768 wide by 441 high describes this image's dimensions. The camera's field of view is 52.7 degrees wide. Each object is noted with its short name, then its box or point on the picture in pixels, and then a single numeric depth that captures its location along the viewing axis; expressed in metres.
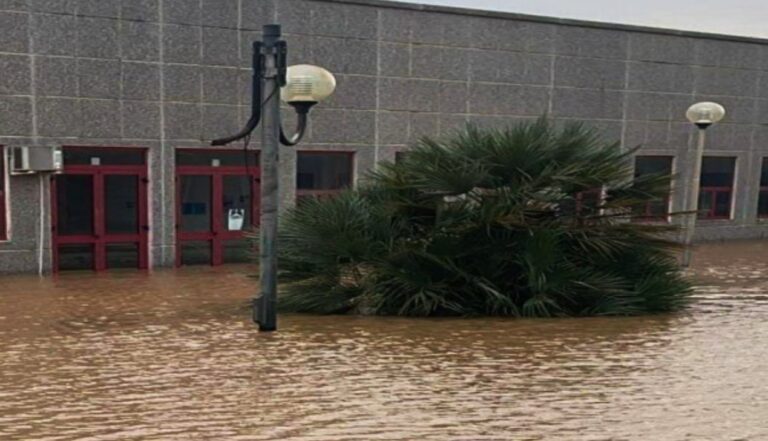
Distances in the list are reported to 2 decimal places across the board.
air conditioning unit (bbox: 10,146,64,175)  13.62
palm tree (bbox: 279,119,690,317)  9.15
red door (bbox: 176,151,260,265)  15.64
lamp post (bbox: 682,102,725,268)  15.38
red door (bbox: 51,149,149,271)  14.55
